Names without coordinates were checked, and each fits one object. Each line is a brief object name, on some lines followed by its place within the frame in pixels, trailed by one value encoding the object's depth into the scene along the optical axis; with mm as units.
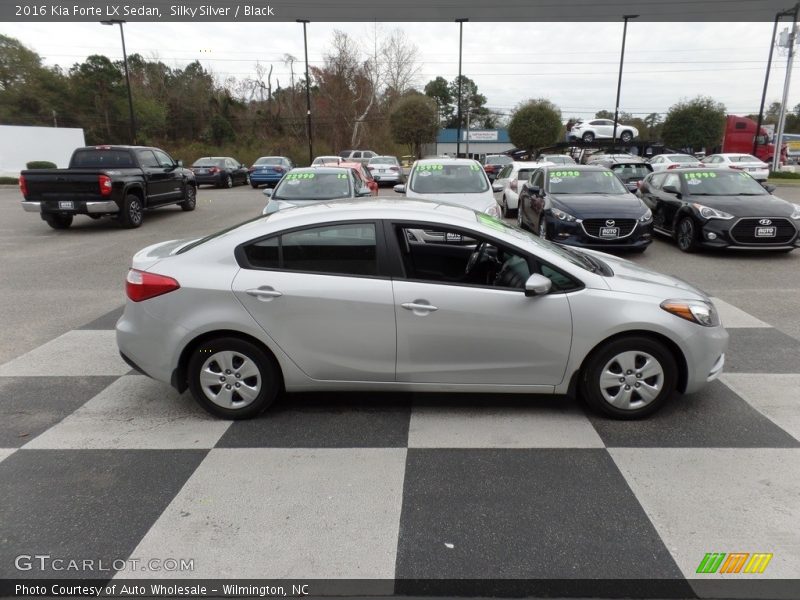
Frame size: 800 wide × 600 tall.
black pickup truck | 12438
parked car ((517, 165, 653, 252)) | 9406
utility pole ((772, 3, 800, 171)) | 31938
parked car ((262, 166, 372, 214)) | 10633
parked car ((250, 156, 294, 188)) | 25797
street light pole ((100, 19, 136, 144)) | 32106
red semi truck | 40062
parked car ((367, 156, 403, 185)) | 25344
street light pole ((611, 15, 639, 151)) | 35781
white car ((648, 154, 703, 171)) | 26872
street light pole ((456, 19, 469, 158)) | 37834
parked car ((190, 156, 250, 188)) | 26094
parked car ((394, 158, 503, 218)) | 10242
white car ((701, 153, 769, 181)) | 26609
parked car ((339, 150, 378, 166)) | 35738
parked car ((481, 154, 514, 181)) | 25961
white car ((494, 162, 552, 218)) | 15030
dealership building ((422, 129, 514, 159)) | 64438
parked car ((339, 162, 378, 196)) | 14258
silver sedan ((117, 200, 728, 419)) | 3746
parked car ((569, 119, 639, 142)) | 38094
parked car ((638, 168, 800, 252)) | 9414
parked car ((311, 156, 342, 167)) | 24338
